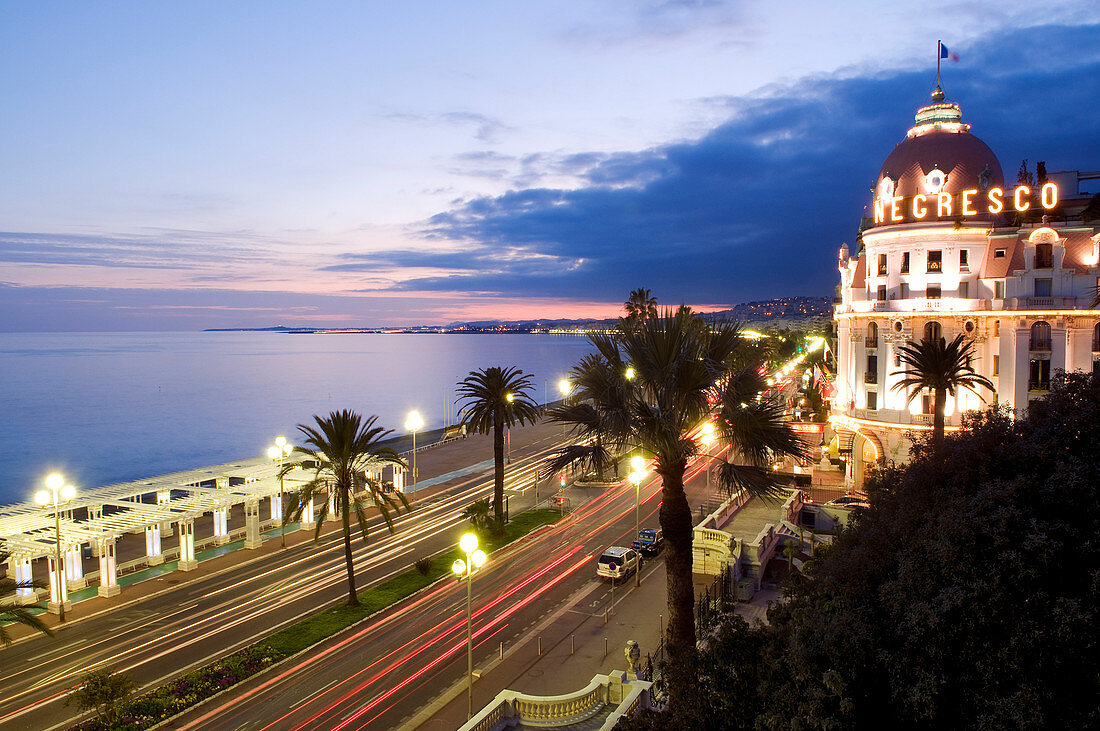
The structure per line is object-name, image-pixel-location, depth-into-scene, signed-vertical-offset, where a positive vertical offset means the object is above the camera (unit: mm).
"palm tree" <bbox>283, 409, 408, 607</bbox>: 28156 -5418
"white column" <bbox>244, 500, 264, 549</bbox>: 36562 -10269
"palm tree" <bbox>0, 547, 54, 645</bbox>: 18938 -7865
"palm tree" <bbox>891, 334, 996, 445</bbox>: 33625 -1975
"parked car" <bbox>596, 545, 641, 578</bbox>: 29938 -10371
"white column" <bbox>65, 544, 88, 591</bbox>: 29625 -10186
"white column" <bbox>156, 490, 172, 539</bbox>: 38038 -9235
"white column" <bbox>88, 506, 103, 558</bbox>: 35388 -9271
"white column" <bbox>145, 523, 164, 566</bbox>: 34125 -10540
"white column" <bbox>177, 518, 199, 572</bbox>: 33312 -10352
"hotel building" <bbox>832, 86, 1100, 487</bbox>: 40188 +3101
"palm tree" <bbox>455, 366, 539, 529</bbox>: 37938 -4347
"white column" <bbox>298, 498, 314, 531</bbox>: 40844 -11164
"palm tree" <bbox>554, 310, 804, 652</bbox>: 16703 -2061
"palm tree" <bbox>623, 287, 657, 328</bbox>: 72500 +3309
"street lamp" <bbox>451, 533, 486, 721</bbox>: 17742 -6732
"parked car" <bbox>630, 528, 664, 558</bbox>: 33659 -10652
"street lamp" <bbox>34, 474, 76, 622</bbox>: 27494 -6985
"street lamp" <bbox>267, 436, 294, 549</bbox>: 40562 -7007
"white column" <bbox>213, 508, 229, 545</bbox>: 37281 -10632
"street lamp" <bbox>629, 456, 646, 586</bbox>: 25875 -6218
